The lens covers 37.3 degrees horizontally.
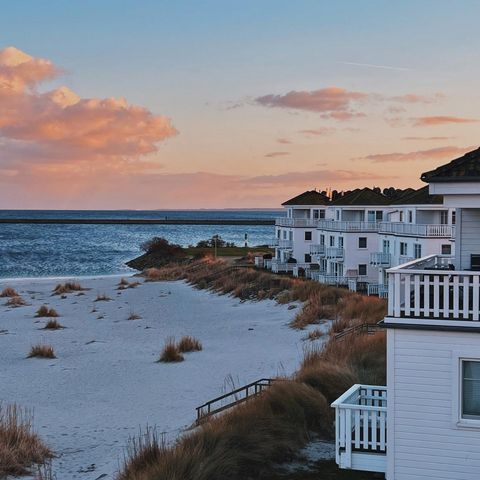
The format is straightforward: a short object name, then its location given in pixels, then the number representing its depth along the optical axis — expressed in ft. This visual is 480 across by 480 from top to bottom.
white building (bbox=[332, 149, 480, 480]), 35.12
